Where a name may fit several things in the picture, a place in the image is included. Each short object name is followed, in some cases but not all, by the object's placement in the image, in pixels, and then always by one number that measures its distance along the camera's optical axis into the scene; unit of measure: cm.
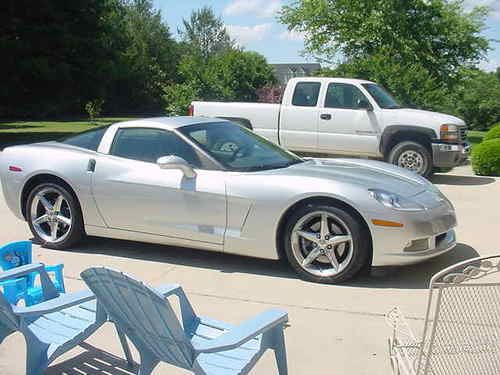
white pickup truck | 1116
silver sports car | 499
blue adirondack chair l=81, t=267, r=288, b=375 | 254
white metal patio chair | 235
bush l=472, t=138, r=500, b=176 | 1236
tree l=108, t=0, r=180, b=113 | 4650
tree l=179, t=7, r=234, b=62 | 7862
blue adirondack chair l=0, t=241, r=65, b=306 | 380
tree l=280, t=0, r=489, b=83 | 2489
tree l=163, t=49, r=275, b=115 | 1936
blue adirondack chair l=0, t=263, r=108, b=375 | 303
